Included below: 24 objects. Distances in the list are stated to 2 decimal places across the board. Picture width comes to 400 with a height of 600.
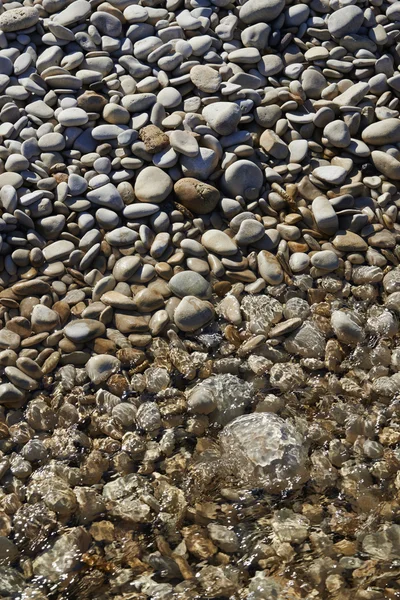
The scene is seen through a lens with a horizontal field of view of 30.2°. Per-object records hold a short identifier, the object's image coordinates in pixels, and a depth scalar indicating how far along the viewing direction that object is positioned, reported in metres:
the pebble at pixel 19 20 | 4.06
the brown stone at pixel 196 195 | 3.62
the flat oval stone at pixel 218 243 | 3.55
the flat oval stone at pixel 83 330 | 3.29
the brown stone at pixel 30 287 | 3.40
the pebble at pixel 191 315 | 3.35
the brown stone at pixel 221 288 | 3.51
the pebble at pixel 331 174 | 3.74
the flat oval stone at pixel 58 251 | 3.49
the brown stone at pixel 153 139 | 3.69
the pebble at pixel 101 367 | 3.21
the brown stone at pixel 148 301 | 3.40
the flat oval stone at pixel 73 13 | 4.08
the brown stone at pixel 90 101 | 3.83
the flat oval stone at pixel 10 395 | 3.12
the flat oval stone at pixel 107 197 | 3.59
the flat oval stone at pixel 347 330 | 3.32
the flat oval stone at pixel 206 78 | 3.90
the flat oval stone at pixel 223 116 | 3.78
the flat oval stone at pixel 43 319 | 3.33
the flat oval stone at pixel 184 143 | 3.67
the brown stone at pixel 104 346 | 3.29
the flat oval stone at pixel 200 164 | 3.69
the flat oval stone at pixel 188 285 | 3.44
